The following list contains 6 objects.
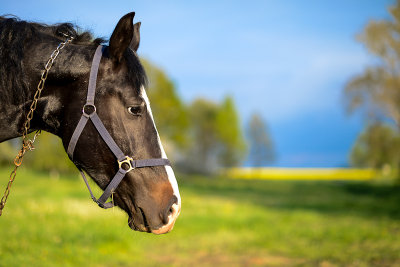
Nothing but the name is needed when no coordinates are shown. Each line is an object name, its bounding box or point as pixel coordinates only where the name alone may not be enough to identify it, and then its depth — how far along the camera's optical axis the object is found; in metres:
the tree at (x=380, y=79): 18.38
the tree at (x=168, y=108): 33.68
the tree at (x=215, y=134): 54.00
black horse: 2.35
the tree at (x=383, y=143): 21.48
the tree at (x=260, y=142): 63.59
